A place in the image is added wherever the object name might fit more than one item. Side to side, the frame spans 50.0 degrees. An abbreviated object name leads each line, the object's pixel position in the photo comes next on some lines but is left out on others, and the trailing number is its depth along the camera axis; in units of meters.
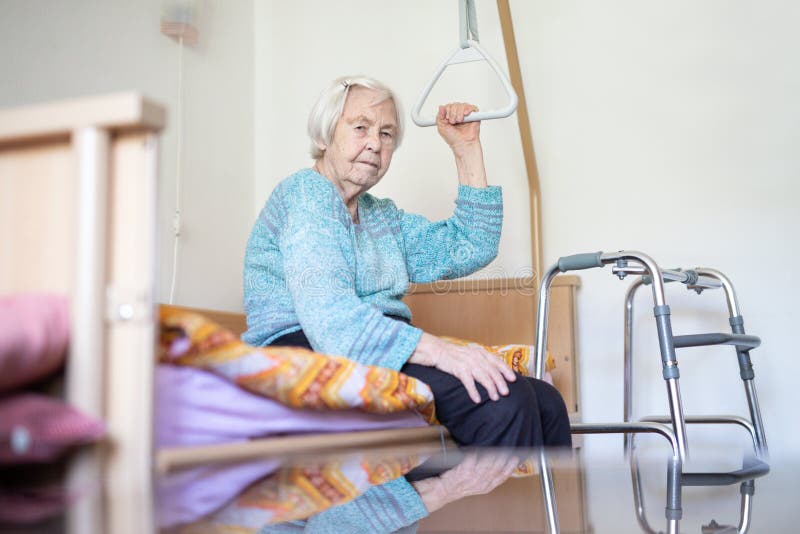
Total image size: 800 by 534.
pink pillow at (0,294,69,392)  0.69
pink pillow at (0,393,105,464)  0.65
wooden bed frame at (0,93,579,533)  0.75
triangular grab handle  1.71
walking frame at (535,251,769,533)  1.17
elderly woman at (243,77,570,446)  1.34
